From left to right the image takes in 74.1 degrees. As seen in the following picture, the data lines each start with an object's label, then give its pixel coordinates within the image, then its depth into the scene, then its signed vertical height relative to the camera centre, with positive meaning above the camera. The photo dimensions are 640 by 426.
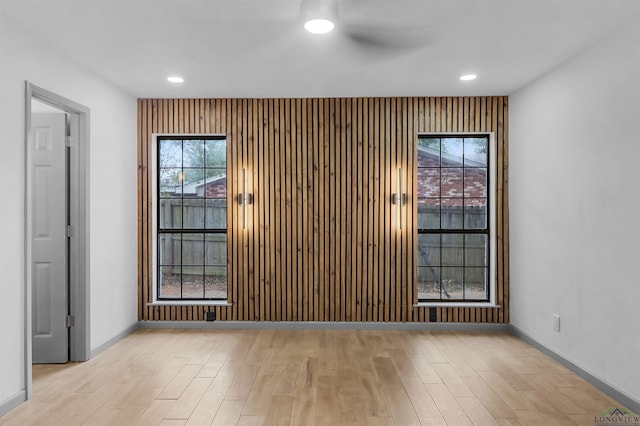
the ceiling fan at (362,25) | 2.79 +1.43
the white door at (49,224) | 4.07 -0.09
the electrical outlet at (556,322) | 4.12 -1.06
